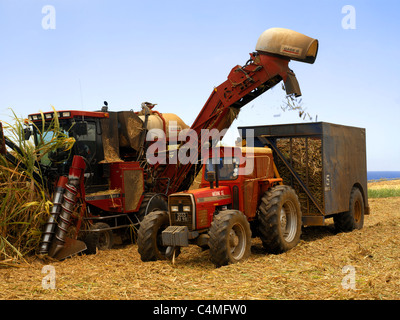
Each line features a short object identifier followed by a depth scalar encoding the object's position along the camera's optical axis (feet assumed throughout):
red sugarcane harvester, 30.89
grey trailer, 34.12
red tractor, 25.20
